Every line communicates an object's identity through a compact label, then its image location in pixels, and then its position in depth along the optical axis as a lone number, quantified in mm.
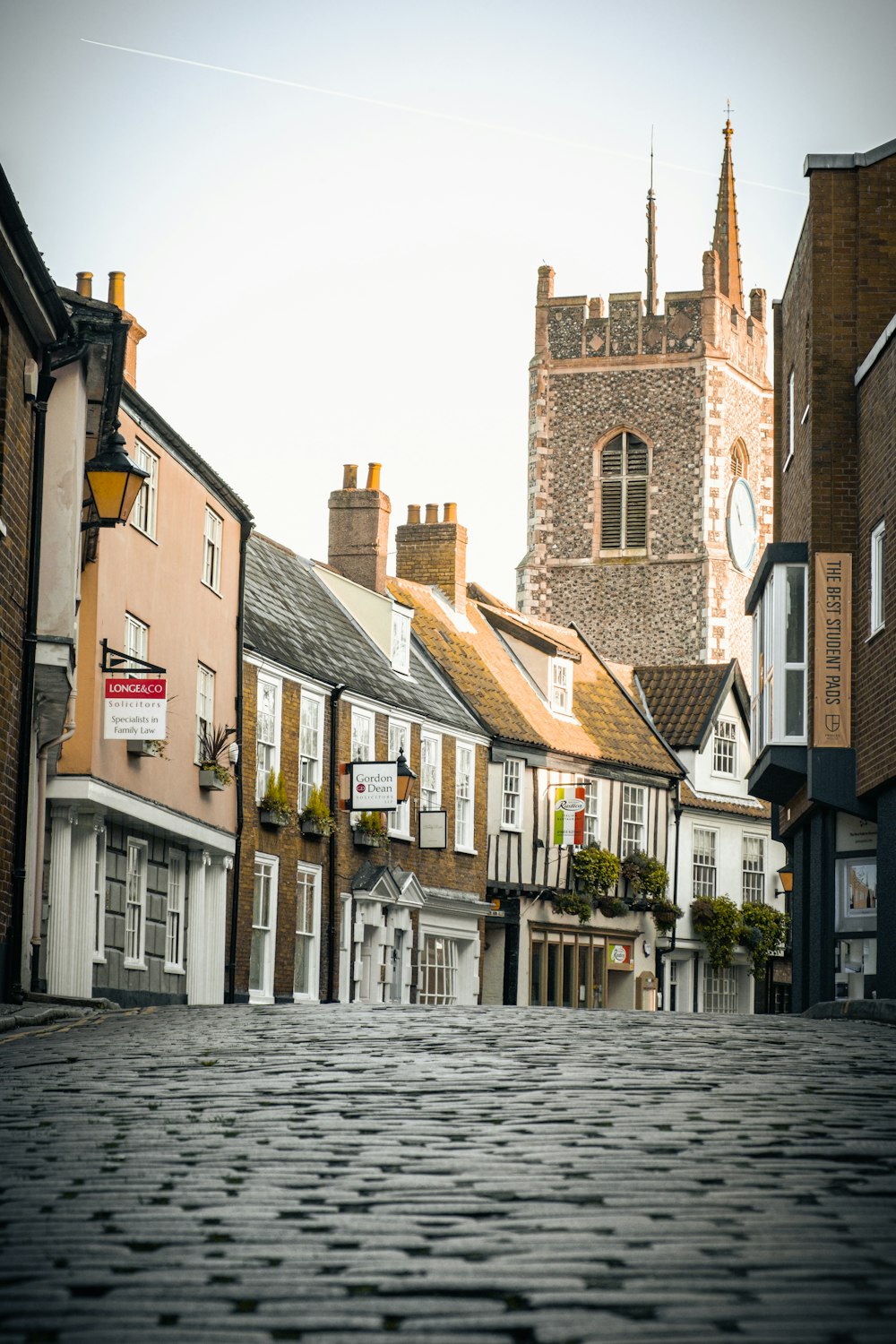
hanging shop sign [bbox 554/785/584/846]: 40469
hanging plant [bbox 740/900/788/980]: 46375
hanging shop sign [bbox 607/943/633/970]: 43000
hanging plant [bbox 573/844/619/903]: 41281
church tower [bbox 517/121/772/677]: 67000
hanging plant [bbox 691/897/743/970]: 45344
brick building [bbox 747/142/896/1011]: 22984
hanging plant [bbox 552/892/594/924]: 40750
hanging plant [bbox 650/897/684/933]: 43875
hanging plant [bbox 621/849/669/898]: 43125
